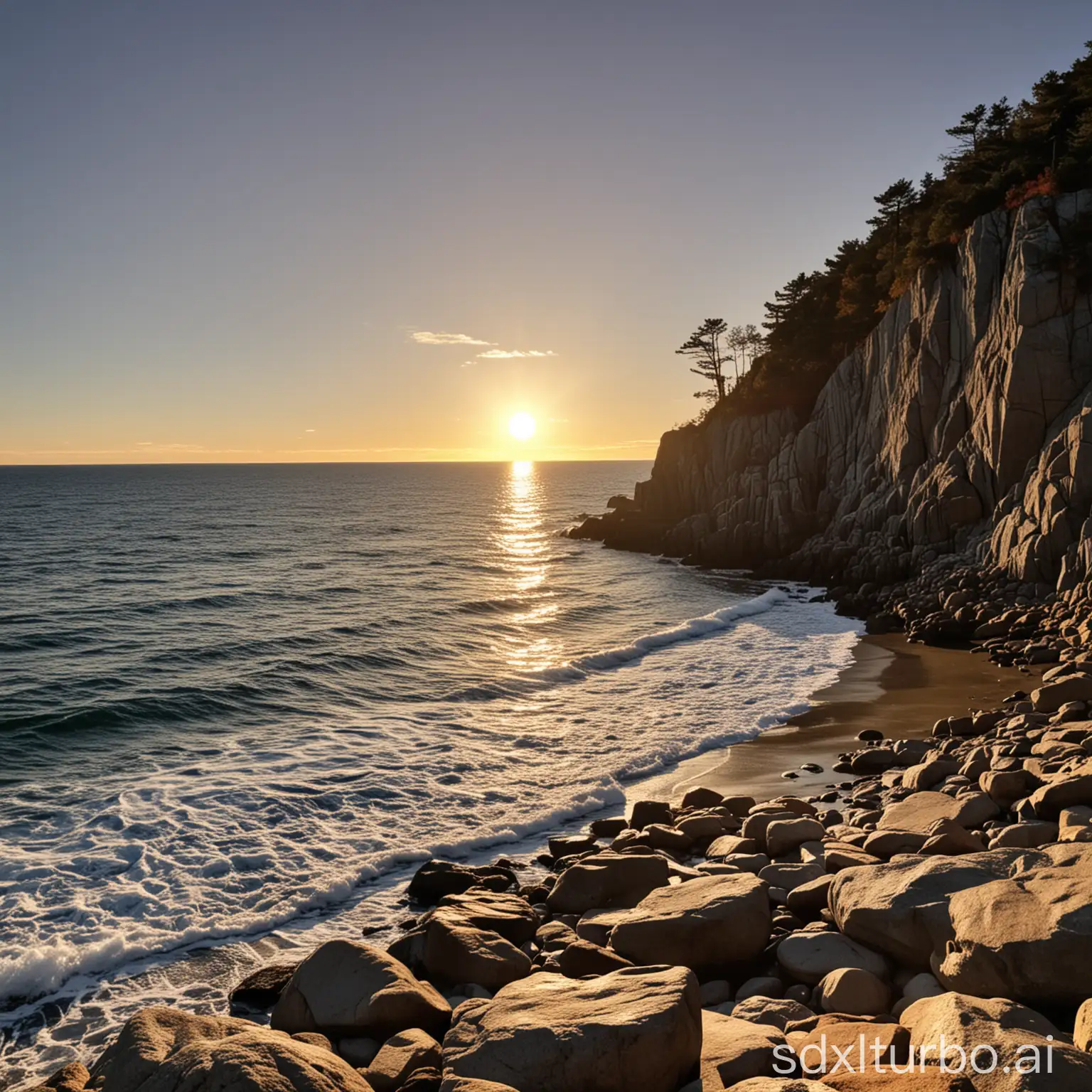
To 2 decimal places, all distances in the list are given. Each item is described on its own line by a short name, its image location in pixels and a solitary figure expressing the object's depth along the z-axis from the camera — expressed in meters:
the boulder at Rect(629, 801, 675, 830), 14.30
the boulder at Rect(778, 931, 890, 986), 7.34
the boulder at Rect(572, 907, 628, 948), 9.27
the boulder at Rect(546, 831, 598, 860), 13.33
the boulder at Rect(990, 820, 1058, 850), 9.36
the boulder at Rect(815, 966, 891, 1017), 6.71
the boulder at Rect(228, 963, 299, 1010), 9.44
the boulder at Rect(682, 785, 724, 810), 15.01
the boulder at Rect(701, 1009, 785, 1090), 5.79
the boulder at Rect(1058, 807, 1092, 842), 8.71
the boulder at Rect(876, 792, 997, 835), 11.05
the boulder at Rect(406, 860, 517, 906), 11.95
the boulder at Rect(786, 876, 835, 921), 8.87
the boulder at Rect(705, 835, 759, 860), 11.76
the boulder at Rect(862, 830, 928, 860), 10.24
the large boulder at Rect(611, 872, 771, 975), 8.08
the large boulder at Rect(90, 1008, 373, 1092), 5.23
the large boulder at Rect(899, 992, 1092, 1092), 4.61
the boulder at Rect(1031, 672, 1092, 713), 16.66
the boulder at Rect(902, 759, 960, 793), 13.81
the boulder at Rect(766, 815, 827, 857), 11.48
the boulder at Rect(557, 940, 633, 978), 8.06
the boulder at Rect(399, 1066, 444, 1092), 6.34
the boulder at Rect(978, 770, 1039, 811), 11.53
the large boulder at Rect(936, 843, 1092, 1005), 5.86
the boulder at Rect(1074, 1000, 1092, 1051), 5.13
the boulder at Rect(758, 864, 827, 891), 9.70
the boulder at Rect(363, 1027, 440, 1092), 6.61
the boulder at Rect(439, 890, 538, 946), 9.66
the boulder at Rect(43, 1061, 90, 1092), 7.41
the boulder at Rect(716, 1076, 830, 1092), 4.90
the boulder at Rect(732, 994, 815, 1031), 6.78
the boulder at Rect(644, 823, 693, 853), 12.88
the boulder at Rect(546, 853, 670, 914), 10.48
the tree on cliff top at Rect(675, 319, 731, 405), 74.44
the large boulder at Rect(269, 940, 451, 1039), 7.63
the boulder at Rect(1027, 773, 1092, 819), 9.98
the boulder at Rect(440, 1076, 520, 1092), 5.46
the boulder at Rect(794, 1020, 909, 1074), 5.50
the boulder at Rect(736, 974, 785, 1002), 7.58
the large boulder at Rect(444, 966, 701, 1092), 5.72
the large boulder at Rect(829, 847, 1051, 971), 7.11
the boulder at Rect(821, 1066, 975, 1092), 4.75
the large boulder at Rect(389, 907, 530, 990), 8.66
